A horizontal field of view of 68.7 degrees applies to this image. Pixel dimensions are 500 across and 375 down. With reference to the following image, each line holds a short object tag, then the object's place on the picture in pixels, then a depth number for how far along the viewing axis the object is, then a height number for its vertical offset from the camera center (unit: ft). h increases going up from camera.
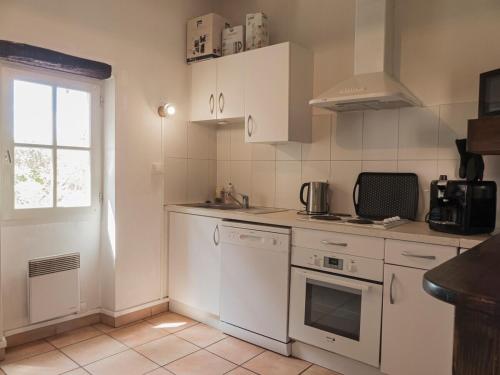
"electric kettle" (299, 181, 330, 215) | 8.66 -0.66
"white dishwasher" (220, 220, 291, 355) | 7.70 -2.53
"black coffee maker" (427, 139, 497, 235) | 6.03 -0.51
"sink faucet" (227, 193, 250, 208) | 10.12 -0.91
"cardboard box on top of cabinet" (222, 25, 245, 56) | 9.75 +3.45
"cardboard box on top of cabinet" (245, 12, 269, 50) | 9.44 +3.58
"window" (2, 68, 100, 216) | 7.66 +0.52
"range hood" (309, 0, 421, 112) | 7.13 +2.18
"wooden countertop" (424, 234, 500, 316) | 2.21 -0.77
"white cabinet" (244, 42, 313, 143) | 8.59 +1.83
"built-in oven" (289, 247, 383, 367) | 6.53 -2.54
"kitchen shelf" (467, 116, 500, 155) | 5.24 +0.56
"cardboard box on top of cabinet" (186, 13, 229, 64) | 9.92 +3.62
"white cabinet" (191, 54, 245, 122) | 9.52 +2.14
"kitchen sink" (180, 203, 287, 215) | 9.11 -1.06
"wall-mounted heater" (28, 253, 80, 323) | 7.91 -2.73
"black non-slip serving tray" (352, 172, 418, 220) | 7.82 -0.53
